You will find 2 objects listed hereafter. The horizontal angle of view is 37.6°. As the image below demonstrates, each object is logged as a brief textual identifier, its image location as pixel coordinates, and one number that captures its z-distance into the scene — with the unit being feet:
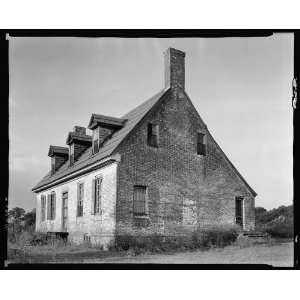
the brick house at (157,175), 64.90
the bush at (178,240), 62.13
